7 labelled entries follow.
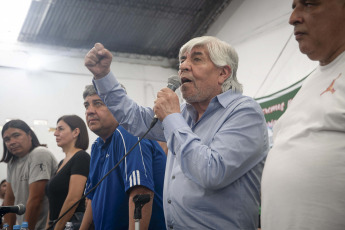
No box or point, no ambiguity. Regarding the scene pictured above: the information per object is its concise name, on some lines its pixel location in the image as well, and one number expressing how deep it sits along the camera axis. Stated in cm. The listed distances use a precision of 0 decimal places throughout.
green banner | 336
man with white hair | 146
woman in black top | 280
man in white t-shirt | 107
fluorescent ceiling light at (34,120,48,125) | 511
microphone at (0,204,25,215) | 217
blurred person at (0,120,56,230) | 331
